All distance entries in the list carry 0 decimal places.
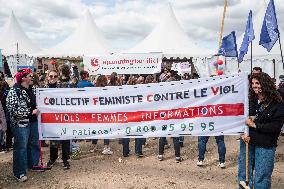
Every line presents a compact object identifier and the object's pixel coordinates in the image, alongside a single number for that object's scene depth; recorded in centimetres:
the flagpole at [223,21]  808
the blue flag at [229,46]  778
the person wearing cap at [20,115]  462
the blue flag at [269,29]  631
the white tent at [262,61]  1472
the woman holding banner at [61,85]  528
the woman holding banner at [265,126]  316
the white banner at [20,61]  1759
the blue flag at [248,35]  704
